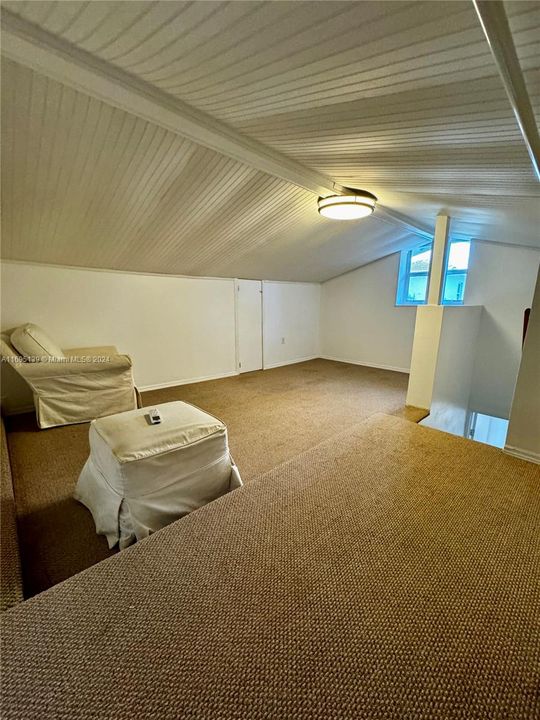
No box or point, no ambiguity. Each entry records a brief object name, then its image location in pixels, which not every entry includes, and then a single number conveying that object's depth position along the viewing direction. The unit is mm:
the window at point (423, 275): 4809
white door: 5070
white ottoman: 1469
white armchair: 2748
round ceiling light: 2908
